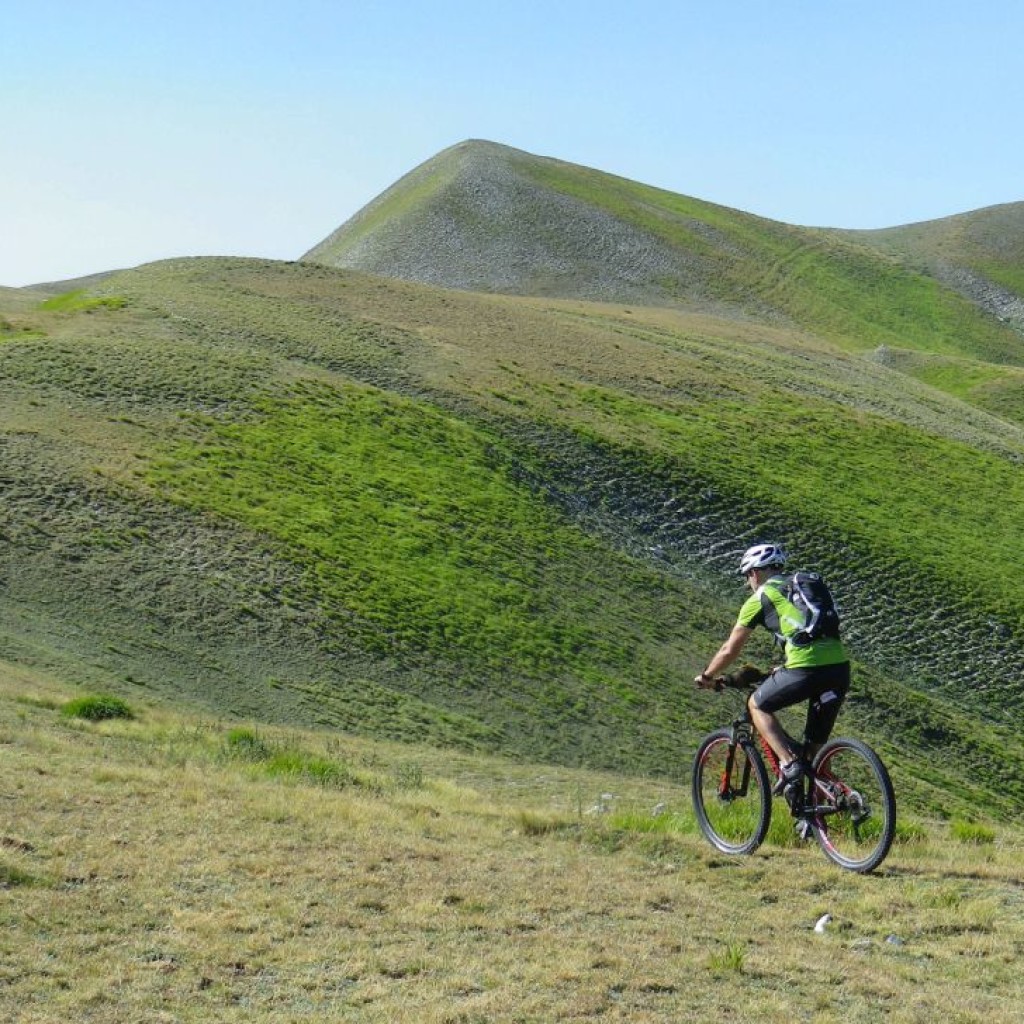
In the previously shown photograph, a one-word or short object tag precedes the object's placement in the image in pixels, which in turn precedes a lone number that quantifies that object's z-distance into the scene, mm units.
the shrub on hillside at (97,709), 19703
